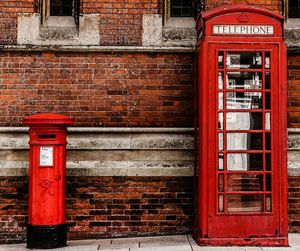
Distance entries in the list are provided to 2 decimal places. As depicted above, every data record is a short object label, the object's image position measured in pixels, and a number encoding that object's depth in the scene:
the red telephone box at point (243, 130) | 5.98
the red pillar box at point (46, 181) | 6.02
